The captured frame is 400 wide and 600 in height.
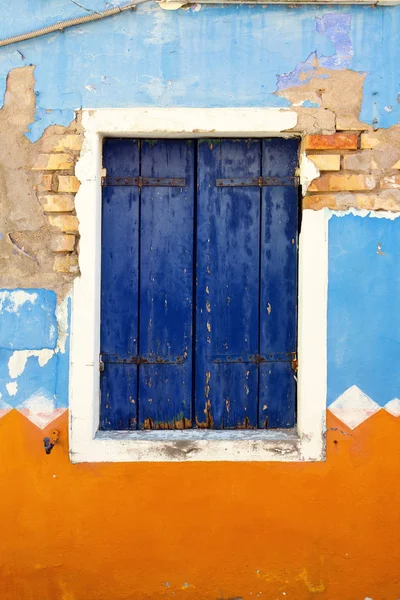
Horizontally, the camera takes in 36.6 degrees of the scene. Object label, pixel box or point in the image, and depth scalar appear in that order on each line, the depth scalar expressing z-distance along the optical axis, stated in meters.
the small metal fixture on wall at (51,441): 2.91
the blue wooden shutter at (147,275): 3.12
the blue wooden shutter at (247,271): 3.11
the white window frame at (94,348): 2.97
